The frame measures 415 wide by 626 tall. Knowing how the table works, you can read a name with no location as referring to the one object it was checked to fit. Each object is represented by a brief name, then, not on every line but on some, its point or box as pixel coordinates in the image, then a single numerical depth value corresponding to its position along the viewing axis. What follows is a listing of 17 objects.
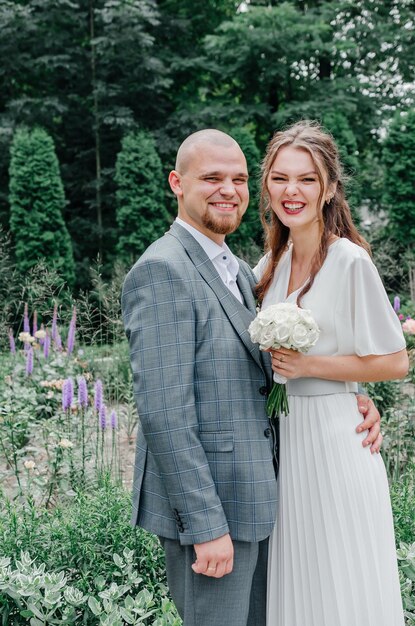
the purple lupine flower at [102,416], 3.83
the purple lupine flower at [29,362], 5.08
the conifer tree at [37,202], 12.22
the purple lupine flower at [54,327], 5.61
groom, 2.03
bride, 2.25
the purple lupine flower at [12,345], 5.41
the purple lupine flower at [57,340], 5.78
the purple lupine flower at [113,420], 3.82
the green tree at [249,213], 12.68
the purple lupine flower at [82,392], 3.90
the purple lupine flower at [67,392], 3.99
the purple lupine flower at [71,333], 5.39
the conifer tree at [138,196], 12.98
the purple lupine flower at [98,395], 3.88
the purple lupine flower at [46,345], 5.50
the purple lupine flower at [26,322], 5.50
